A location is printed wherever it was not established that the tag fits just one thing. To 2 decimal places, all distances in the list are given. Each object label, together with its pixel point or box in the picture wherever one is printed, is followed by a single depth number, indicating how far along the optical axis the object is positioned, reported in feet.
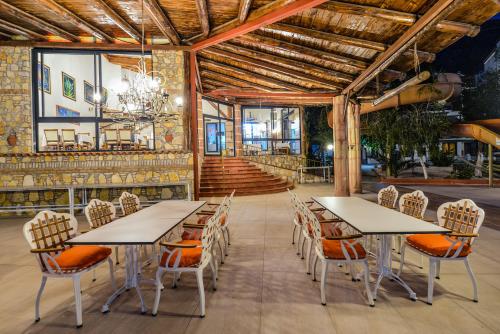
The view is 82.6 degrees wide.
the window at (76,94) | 22.62
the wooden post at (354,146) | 31.42
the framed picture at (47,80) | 32.62
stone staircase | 31.50
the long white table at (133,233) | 7.79
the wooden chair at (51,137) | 26.73
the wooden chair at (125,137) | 27.53
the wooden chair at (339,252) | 8.50
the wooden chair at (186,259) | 8.08
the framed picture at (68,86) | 35.68
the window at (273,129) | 51.80
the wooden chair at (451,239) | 8.47
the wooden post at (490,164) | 34.30
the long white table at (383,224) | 8.25
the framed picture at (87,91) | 39.19
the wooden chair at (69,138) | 27.68
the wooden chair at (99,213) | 10.73
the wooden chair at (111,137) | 27.66
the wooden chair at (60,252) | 7.81
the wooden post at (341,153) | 28.96
